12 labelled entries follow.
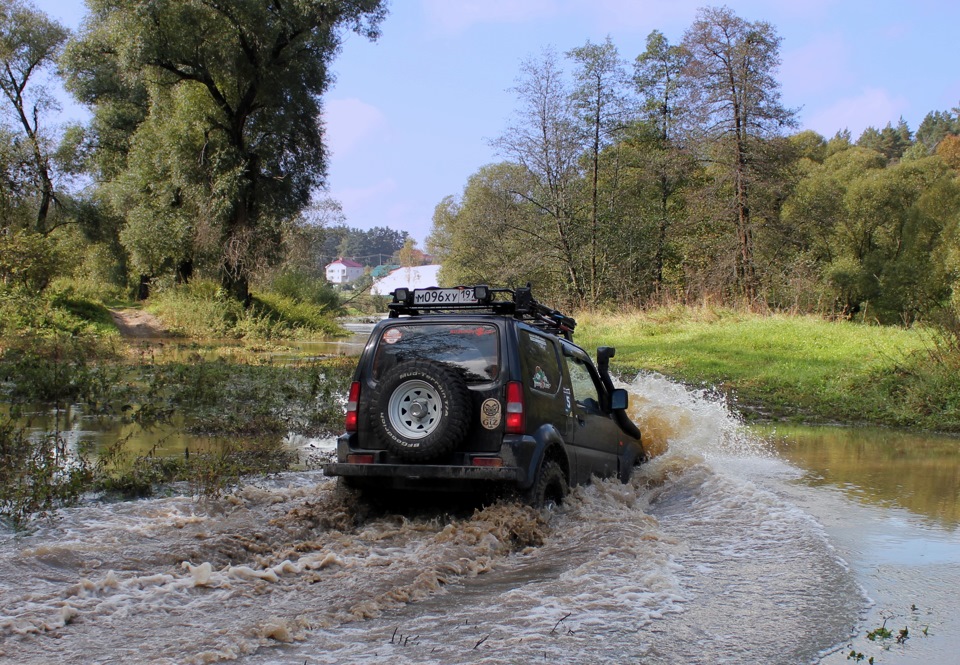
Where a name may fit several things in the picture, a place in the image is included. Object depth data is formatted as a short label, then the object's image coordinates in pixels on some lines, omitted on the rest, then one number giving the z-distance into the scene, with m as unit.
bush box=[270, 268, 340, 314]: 37.31
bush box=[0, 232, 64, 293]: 19.73
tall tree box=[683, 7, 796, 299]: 35.81
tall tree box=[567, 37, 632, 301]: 40.44
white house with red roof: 189.50
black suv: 6.09
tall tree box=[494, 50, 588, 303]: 41.38
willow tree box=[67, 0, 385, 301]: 29.89
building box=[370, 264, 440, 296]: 113.31
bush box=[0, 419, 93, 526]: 6.49
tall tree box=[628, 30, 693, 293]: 42.46
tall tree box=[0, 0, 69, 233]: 38.25
